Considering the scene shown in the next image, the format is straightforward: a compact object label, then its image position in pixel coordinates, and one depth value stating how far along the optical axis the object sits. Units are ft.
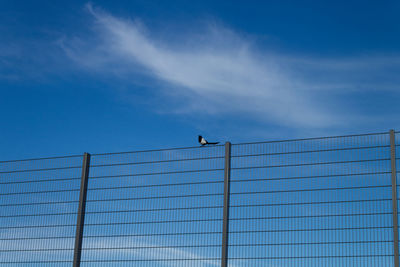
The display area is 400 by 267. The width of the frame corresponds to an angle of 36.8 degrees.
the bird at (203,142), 55.21
